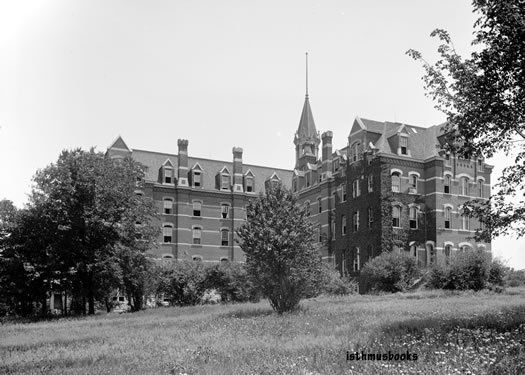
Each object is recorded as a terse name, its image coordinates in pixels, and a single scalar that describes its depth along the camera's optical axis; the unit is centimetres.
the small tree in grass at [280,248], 2514
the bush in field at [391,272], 3916
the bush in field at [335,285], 3975
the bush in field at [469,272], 3531
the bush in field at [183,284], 4125
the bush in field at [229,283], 4156
